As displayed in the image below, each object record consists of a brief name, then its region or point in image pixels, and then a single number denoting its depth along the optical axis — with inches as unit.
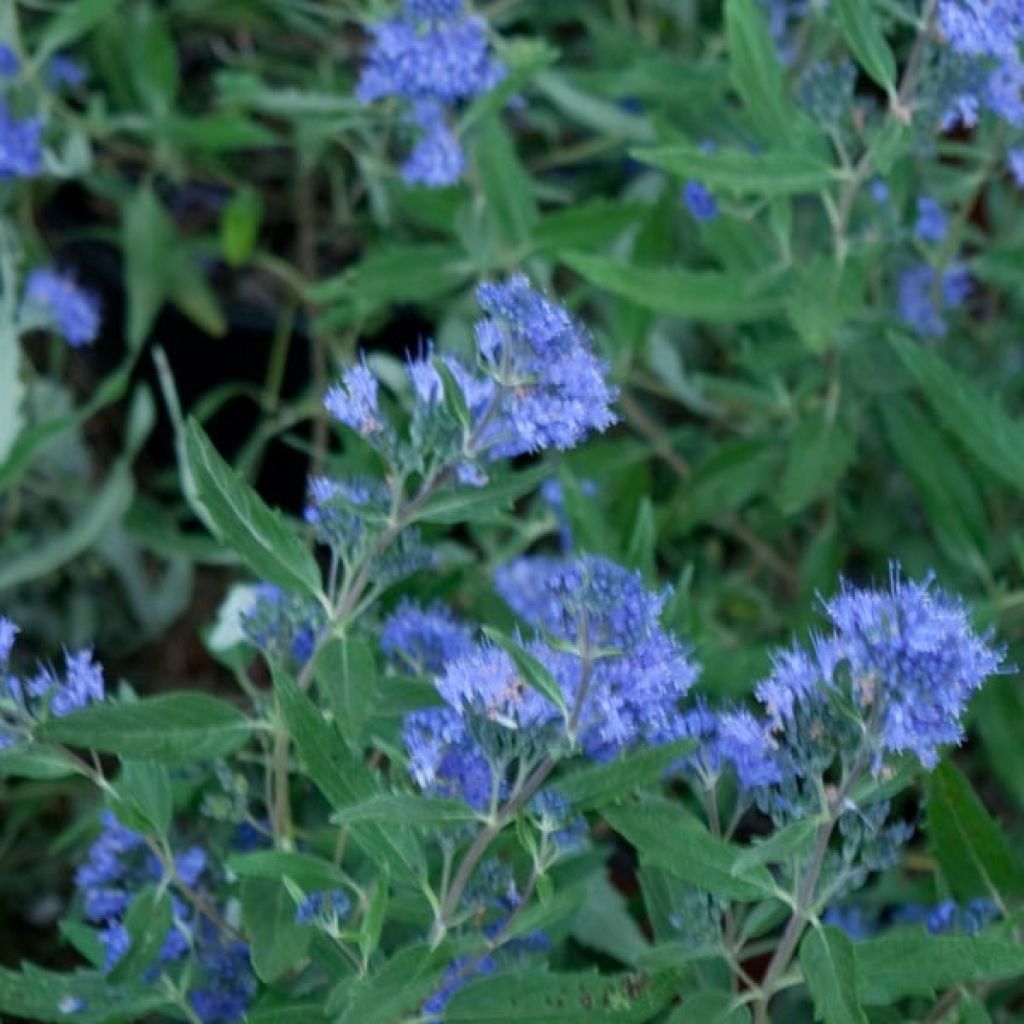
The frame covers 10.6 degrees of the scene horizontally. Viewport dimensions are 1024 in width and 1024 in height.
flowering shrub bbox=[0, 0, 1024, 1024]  54.6
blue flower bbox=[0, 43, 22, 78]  68.1
